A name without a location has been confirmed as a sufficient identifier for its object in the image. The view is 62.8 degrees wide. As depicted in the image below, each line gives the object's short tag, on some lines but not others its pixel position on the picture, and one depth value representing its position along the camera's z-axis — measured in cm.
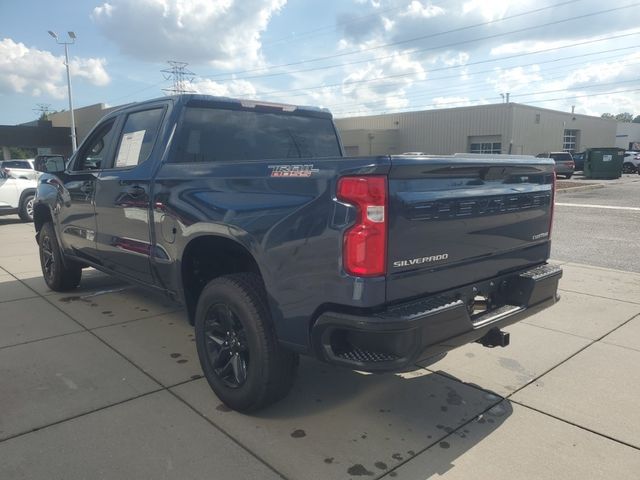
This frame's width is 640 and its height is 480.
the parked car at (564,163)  3203
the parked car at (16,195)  1315
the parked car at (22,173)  1450
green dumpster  3142
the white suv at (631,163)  3875
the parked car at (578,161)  3988
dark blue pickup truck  246
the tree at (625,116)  15890
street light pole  3786
